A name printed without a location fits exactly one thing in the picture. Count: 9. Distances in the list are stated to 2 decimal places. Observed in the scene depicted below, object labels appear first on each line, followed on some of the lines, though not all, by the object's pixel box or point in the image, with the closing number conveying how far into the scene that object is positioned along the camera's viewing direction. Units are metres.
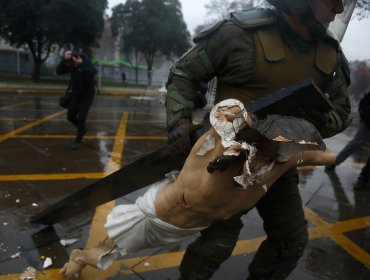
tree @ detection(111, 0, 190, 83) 27.41
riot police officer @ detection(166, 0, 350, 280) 1.79
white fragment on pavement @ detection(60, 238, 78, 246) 2.77
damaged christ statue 1.24
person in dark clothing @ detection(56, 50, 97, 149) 5.64
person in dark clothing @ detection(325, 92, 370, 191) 4.96
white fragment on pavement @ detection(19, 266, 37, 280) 2.31
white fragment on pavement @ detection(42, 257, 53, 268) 2.47
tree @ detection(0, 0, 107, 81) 19.08
